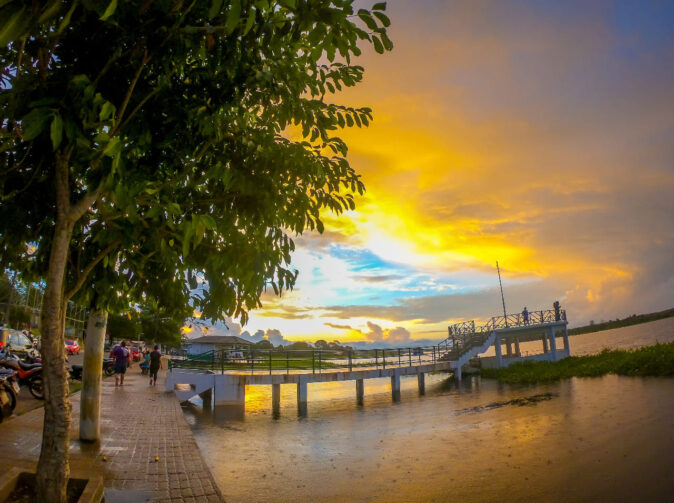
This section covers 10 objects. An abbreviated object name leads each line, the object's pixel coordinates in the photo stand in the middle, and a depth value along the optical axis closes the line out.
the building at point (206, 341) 57.81
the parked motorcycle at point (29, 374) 14.06
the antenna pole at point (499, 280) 46.81
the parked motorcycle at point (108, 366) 25.77
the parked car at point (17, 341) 22.14
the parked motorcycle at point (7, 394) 9.90
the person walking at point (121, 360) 19.23
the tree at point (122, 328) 63.63
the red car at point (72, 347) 36.13
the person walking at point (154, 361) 20.86
